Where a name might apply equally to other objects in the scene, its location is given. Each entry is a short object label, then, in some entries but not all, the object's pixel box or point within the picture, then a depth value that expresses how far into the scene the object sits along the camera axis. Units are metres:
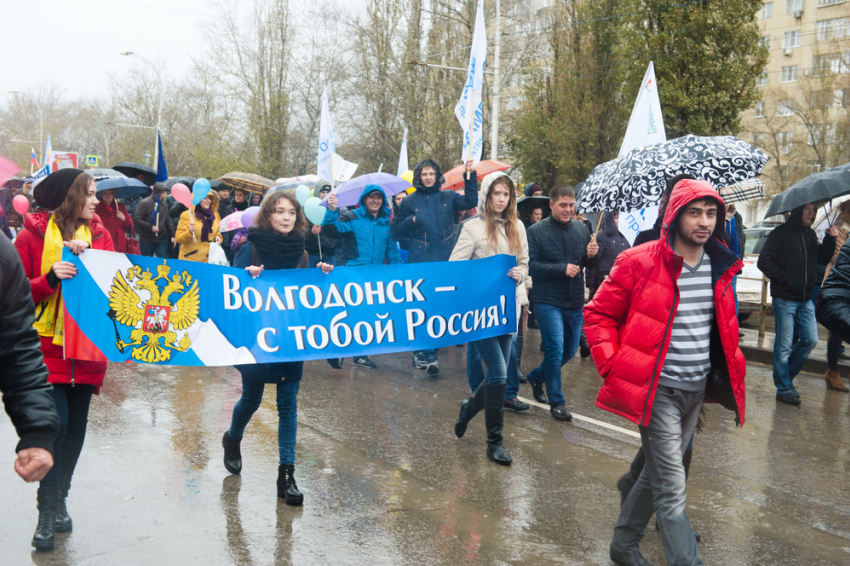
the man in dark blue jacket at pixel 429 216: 8.70
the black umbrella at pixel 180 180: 14.11
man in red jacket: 3.62
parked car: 13.73
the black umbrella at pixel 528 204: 9.97
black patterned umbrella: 7.36
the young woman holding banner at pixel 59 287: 4.12
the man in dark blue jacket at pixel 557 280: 6.93
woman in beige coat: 5.61
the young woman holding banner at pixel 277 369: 4.67
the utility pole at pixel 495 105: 26.04
